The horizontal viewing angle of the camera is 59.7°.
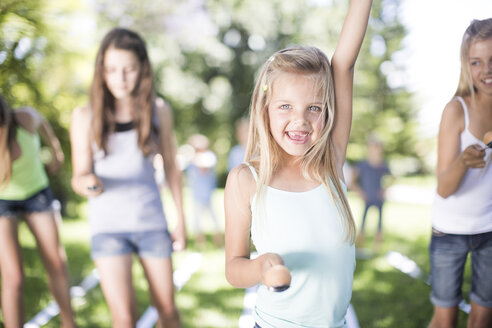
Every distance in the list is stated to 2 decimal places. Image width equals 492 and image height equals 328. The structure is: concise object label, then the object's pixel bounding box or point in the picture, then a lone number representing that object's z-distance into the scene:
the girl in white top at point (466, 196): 1.60
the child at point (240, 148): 5.24
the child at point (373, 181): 5.28
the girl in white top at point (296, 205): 1.20
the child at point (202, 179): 5.66
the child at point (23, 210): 2.13
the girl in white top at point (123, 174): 1.81
